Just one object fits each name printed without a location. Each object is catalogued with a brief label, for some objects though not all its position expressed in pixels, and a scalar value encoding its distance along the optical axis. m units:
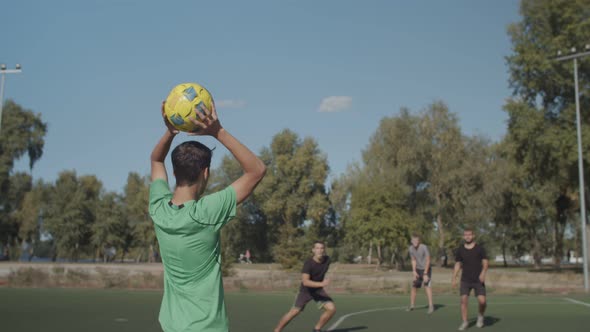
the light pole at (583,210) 23.23
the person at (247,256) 65.06
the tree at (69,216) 58.34
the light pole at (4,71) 27.83
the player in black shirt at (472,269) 11.77
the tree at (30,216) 56.22
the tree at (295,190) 62.19
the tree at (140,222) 63.91
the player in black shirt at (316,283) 9.77
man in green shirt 2.82
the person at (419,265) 14.62
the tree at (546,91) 31.91
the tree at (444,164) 47.22
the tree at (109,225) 60.16
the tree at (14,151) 54.22
